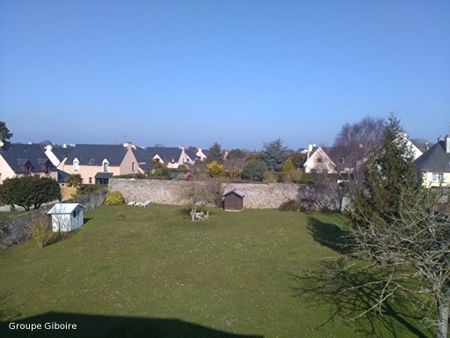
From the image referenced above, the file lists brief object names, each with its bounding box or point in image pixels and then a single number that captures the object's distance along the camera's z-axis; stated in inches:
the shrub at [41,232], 798.7
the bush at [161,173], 1691.4
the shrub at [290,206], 1316.4
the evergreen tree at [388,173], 652.7
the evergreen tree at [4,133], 2397.3
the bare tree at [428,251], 316.5
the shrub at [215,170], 1730.1
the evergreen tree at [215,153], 2457.2
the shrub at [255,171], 1731.1
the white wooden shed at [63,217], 925.2
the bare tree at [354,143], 1438.2
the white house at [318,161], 1836.2
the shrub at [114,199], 1389.1
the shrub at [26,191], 1074.1
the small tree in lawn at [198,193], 1277.1
